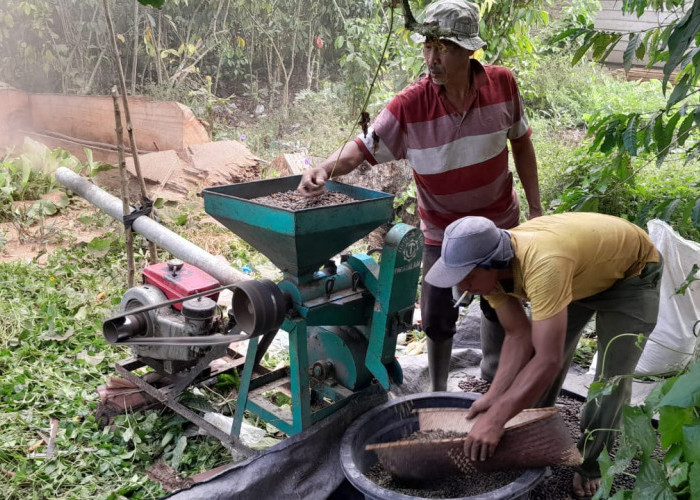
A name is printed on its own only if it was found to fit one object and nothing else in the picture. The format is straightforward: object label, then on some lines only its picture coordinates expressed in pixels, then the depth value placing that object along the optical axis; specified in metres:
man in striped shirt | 2.93
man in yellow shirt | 2.16
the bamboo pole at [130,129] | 3.79
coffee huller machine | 2.48
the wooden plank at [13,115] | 7.46
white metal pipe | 3.58
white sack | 3.34
